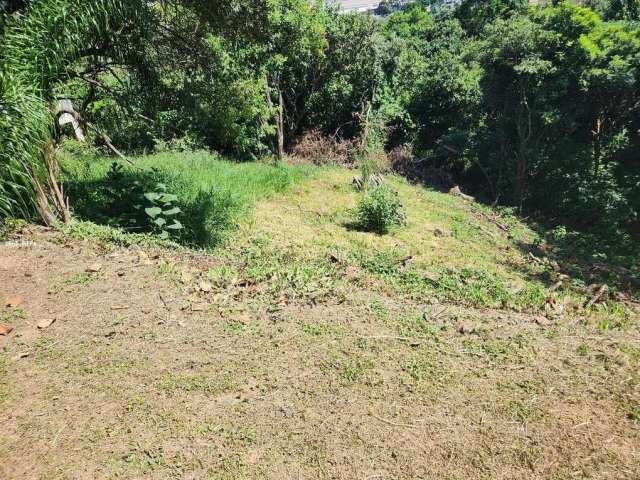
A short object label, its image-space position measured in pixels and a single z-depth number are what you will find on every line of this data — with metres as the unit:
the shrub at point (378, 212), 6.26
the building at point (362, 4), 38.50
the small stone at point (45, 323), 2.84
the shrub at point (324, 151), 11.20
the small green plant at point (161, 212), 4.75
